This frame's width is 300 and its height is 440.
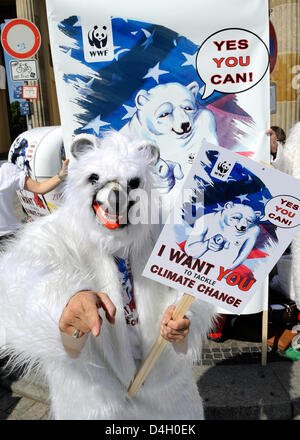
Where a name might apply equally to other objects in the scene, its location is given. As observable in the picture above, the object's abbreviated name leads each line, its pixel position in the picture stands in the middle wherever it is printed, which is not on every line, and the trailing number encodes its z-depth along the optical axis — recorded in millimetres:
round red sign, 4359
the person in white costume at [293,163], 2593
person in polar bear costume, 1250
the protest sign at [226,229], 1098
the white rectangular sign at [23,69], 4676
